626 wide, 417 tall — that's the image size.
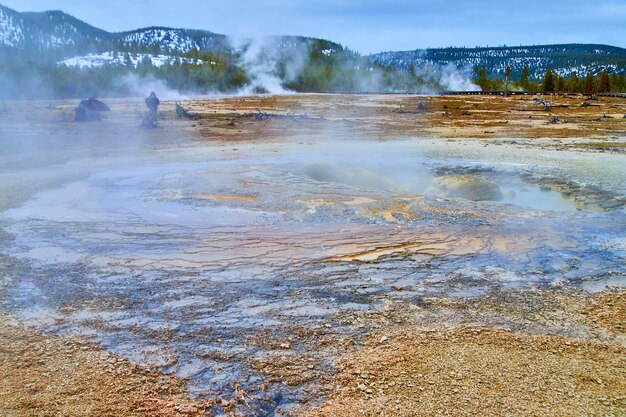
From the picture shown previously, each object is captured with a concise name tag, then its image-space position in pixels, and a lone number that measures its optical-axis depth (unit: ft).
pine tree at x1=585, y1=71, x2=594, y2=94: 210.18
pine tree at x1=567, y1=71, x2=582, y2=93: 219.20
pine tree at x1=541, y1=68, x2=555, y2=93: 213.56
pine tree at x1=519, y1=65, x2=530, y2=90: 239.09
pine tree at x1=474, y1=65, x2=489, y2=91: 259.02
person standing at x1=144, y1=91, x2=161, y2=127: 65.98
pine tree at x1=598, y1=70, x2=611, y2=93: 211.61
